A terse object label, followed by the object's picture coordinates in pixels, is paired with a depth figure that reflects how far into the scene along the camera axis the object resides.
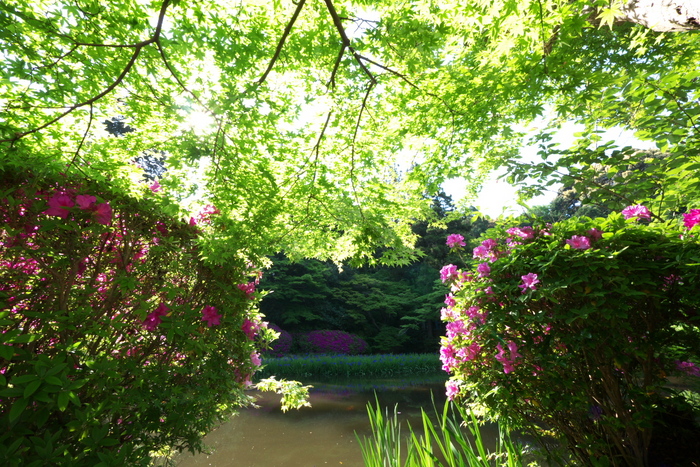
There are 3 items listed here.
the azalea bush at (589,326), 2.18
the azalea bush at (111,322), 1.74
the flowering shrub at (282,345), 13.98
